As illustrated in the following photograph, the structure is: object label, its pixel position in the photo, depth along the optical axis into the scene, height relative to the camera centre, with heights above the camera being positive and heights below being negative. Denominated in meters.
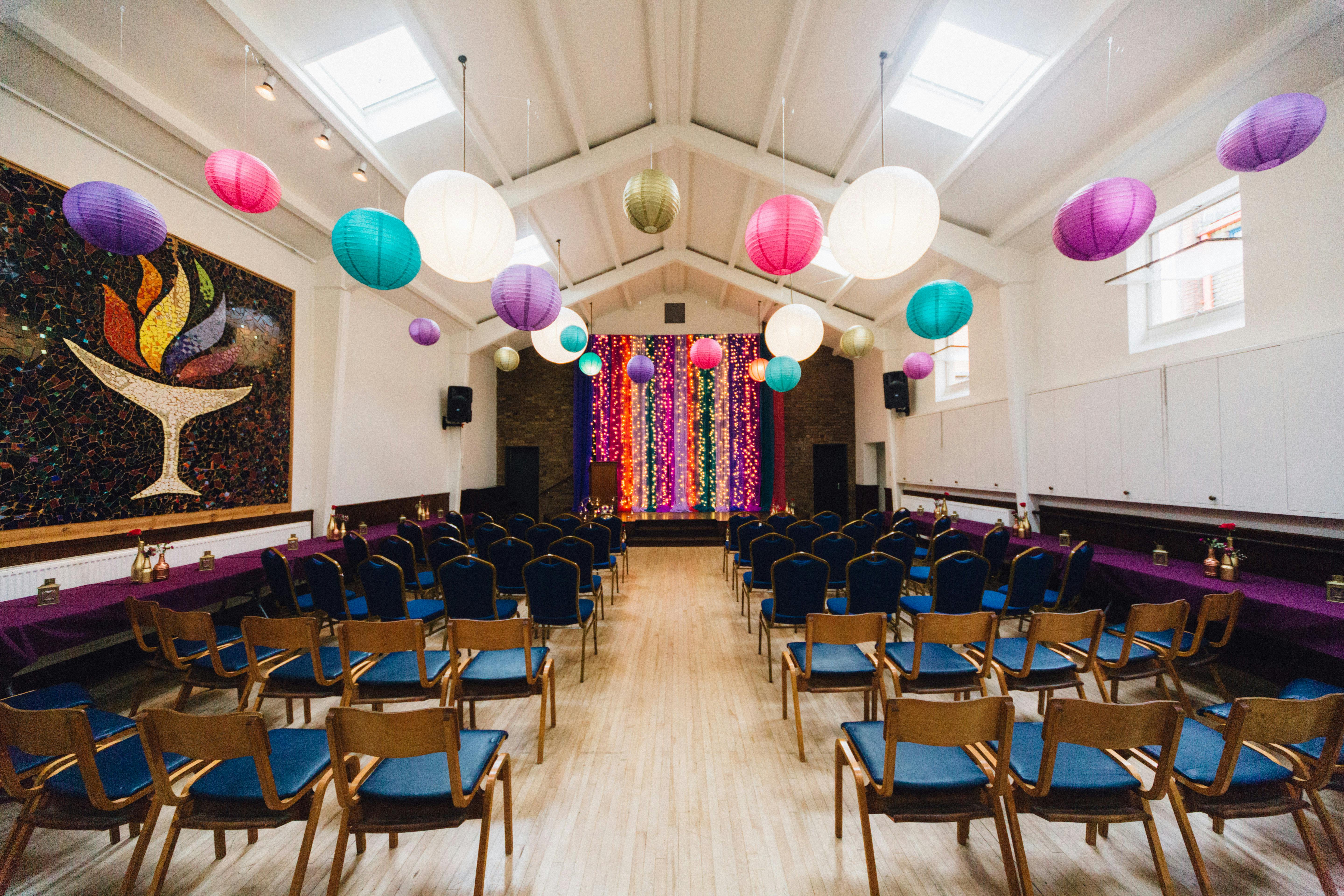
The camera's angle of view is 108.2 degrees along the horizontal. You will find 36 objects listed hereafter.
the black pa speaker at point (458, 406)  9.09 +1.05
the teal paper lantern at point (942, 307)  4.09 +1.29
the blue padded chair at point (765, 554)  4.36 -0.86
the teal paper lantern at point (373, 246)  2.73 +1.23
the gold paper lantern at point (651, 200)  3.40 +1.84
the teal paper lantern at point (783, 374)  7.32 +1.31
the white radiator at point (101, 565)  3.17 -0.77
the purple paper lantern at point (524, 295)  3.70 +1.28
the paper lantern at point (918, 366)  7.08 +1.37
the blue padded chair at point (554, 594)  3.40 -0.94
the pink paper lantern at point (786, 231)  3.04 +1.44
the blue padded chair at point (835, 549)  4.21 -0.78
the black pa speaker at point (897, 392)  8.86 +1.24
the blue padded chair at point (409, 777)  1.48 -1.08
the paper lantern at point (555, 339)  6.07 +1.55
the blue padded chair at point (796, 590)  3.38 -0.92
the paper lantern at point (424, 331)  6.48 +1.76
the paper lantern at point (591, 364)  8.49 +1.71
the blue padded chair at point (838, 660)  2.42 -1.10
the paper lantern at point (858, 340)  6.61 +1.63
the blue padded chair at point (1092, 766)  1.48 -1.06
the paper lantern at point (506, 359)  8.16 +1.75
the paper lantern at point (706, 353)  7.91 +1.75
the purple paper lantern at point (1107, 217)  2.58 +1.30
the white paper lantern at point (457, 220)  2.79 +1.41
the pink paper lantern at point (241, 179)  2.90 +1.72
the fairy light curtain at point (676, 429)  11.18 +0.74
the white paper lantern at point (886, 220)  2.67 +1.35
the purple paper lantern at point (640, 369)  8.60 +1.63
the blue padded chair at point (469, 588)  3.36 -0.88
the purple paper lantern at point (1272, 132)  2.13 +1.47
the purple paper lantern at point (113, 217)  2.41 +1.26
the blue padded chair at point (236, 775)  1.44 -1.06
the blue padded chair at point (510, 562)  4.13 -0.86
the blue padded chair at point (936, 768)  1.54 -1.08
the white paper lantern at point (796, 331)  5.29 +1.43
